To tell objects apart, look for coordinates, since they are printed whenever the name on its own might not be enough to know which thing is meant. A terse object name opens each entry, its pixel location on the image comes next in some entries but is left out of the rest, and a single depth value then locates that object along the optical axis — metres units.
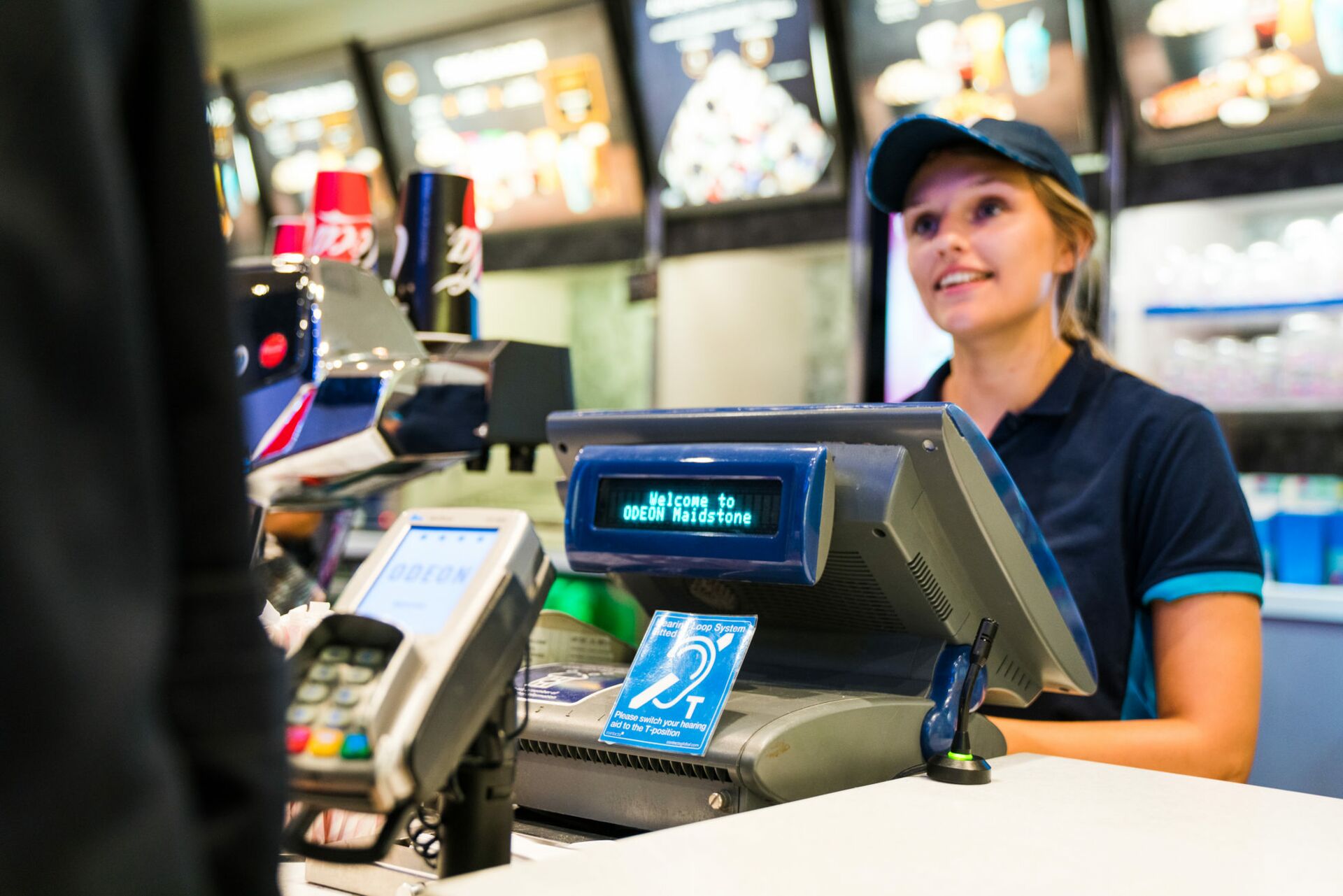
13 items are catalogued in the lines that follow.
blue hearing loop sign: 0.89
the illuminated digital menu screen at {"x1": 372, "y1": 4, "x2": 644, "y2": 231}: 3.95
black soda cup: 1.27
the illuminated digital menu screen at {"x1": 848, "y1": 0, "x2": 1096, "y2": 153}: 3.15
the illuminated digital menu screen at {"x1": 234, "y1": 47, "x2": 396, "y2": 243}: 4.55
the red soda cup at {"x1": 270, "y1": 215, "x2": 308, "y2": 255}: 1.31
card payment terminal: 0.59
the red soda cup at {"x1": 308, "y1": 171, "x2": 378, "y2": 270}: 1.30
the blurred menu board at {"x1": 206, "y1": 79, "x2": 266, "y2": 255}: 4.91
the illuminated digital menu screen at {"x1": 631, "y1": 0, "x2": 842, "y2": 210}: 3.57
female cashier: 1.35
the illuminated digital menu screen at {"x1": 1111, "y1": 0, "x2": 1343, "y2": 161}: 2.86
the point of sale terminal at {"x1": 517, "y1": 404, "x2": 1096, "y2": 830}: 0.91
